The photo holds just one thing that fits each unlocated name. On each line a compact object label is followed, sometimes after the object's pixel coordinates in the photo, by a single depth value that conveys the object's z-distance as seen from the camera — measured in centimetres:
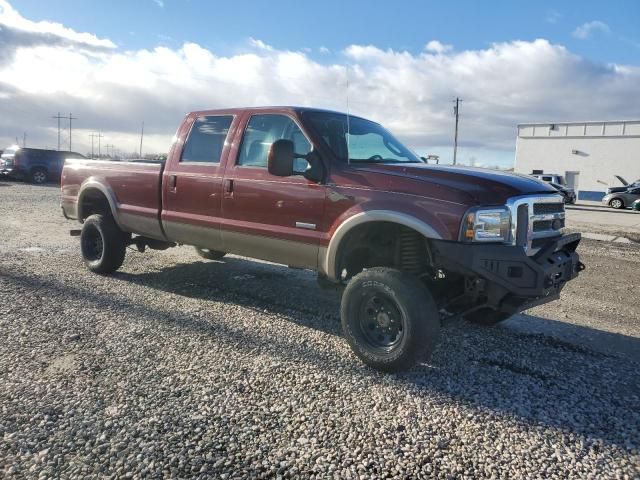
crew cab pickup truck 365
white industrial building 3881
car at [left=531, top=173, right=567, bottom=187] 2859
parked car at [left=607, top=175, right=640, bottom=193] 2720
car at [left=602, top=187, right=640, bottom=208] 2619
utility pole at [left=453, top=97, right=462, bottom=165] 5034
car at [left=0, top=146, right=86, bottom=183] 2503
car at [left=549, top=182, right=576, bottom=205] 2677
